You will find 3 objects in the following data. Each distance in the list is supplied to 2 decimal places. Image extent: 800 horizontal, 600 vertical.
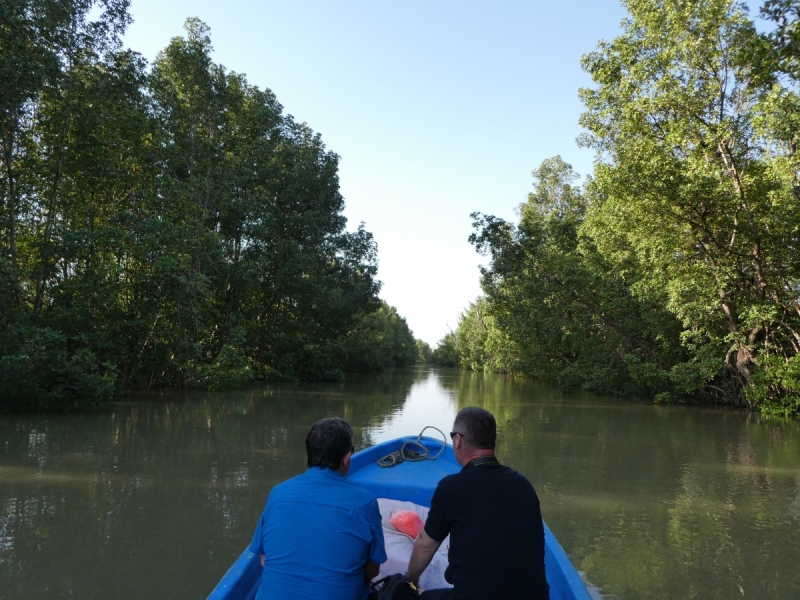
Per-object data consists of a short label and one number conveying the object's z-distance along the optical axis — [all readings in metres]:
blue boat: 2.88
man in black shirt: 2.12
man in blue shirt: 2.24
